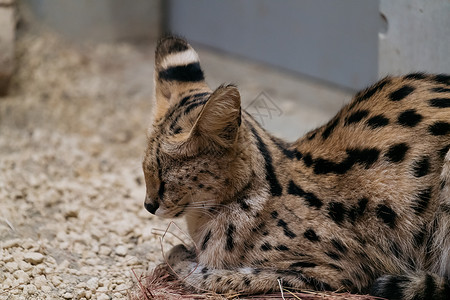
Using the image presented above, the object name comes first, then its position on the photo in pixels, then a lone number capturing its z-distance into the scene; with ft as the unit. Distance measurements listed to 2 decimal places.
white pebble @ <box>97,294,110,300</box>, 22.54
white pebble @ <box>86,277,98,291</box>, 22.97
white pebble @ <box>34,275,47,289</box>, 22.53
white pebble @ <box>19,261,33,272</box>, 23.39
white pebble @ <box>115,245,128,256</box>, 26.66
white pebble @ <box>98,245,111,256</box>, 26.66
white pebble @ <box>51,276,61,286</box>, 22.94
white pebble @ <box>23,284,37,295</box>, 21.98
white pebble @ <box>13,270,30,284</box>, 22.53
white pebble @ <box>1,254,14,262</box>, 23.57
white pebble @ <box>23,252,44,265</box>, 24.08
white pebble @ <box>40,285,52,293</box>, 22.33
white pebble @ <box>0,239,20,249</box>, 24.70
